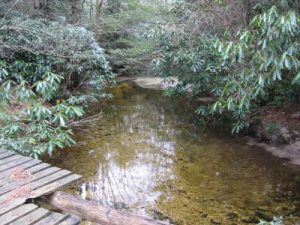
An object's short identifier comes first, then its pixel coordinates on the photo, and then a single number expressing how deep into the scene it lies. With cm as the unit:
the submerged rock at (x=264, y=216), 377
